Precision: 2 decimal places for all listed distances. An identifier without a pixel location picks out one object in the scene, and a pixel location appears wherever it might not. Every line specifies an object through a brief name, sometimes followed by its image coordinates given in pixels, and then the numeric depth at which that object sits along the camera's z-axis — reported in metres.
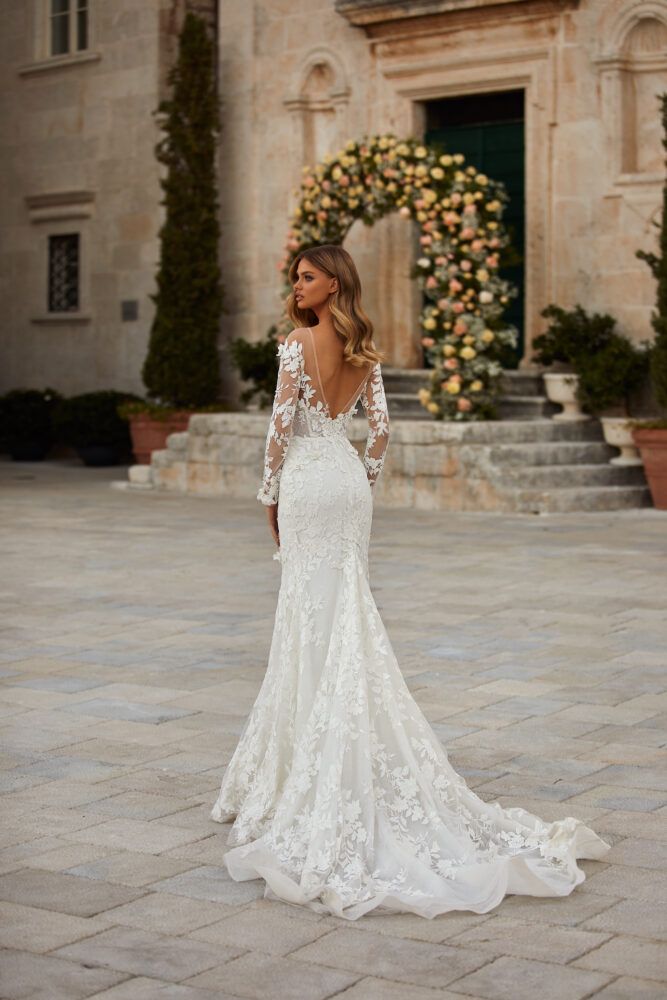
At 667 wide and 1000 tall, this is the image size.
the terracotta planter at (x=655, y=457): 14.20
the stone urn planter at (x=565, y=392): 15.24
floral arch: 14.95
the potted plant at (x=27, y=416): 20.98
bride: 4.33
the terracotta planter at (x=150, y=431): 18.50
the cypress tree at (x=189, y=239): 18.25
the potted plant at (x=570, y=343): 15.32
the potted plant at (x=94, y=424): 19.97
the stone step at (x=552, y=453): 14.38
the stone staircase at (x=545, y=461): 14.23
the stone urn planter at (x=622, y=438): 14.64
